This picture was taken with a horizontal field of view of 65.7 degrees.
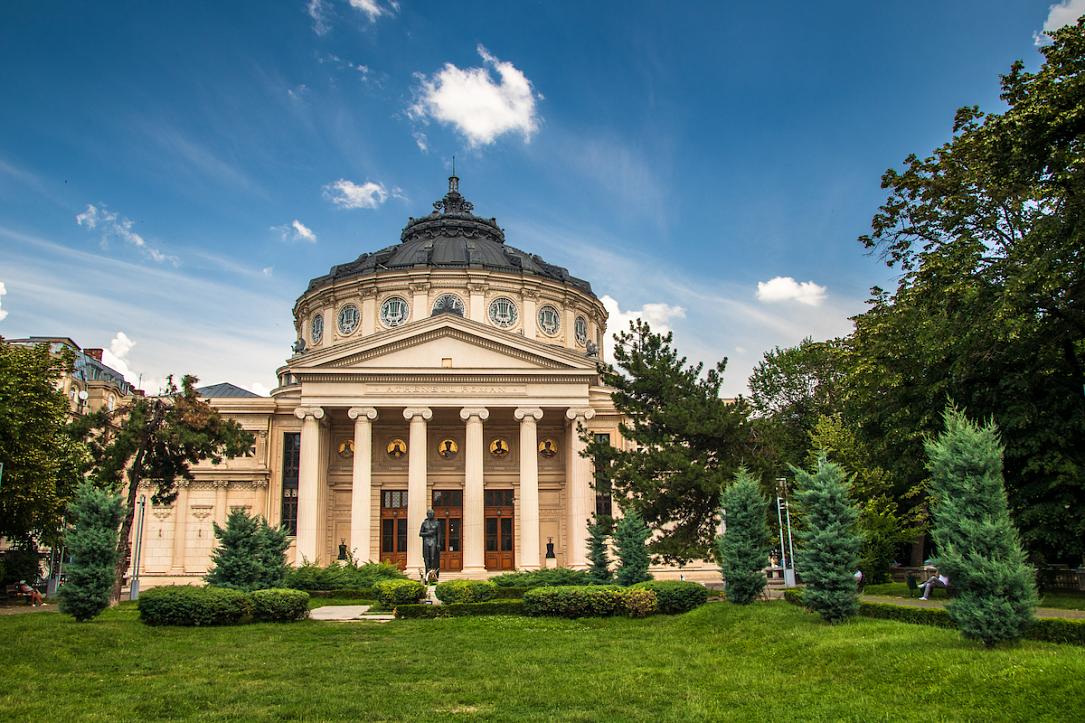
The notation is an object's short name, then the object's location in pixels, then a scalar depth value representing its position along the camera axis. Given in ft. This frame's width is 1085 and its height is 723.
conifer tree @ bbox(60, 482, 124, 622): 69.46
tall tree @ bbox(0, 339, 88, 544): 94.94
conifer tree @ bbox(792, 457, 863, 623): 60.08
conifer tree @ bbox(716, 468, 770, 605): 75.25
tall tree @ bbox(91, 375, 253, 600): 110.22
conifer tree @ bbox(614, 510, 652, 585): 92.27
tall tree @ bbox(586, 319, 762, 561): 104.01
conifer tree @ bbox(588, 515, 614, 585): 97.35
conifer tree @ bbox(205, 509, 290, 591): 86.89
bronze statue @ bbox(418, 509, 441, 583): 114.01
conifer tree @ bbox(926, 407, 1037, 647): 44.06
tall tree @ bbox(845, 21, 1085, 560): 70.85
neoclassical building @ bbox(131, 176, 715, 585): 139.74
